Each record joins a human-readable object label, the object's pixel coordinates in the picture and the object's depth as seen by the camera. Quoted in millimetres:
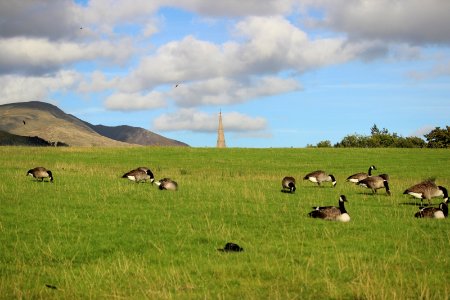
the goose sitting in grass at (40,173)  33656
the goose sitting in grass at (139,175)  34875
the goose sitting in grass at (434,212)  22345
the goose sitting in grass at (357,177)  35844
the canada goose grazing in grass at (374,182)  31594
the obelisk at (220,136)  131250
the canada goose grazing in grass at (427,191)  26219
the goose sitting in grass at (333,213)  21031
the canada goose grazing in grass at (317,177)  36469
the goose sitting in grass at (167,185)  31266
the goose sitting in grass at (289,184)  31734
